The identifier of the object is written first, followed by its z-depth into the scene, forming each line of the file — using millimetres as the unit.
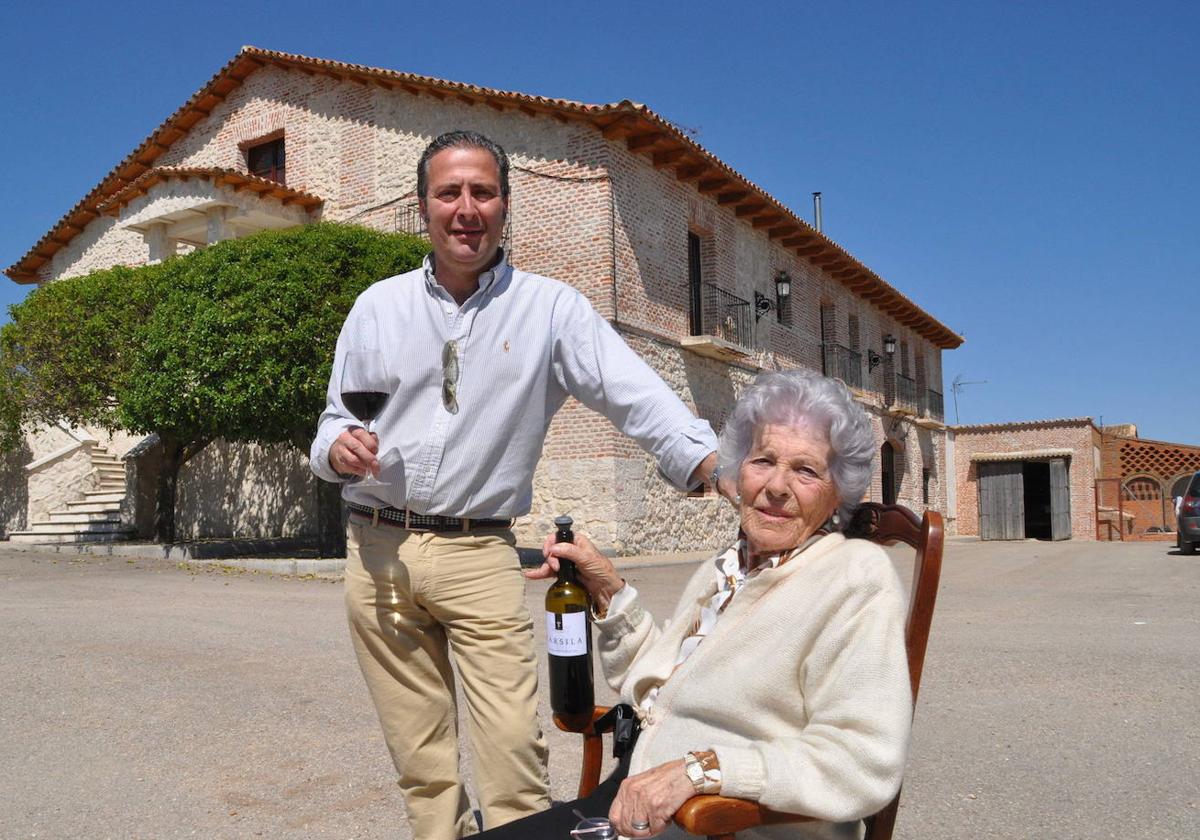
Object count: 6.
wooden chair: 1590
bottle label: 2154
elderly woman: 1622
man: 2199
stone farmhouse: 15227
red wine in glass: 2166
